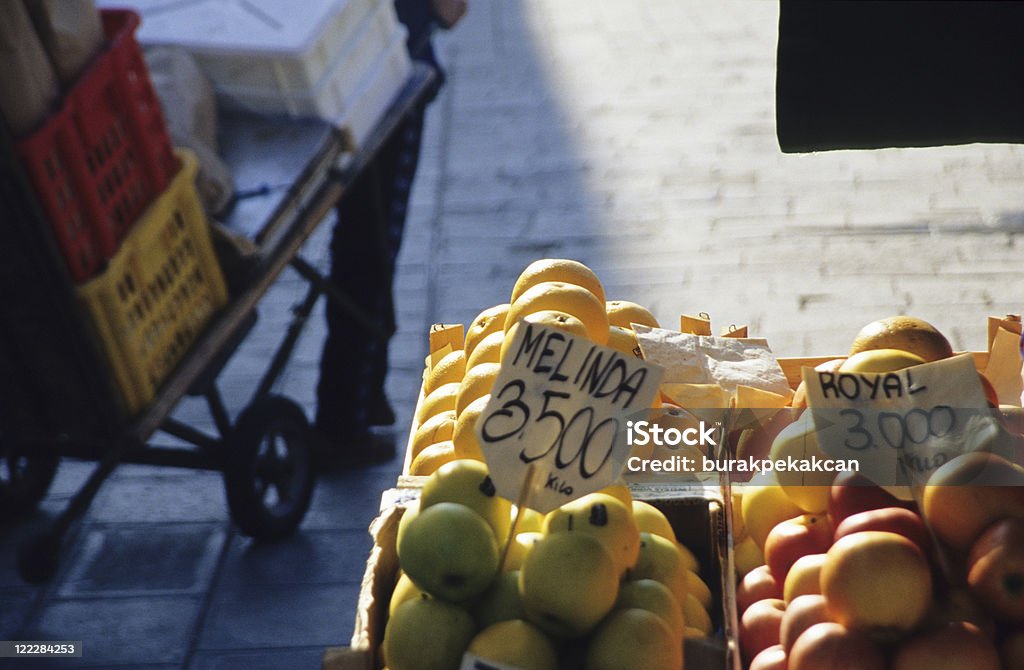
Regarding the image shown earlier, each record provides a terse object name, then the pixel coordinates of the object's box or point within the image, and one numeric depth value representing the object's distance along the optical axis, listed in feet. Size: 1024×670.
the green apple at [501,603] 7.73
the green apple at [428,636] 7.67
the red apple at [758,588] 8.10
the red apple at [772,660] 7.79
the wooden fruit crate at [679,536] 7.74
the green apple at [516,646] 7.57
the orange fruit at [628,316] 8.83
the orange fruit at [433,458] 8.33
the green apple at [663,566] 7.84
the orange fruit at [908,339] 8.31
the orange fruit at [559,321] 8.13
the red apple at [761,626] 7.94
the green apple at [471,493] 7.85
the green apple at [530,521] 8.00
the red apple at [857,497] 7.88
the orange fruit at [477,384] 8.31
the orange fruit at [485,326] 8.75
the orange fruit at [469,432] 8.15
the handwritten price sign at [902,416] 7.82
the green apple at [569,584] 7.57
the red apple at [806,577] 7.84
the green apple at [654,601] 7.70
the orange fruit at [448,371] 8.86
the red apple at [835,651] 7.60
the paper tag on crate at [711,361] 8.46
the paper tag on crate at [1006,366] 8.69
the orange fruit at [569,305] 8.38
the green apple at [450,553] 7.68
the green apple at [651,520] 8.05
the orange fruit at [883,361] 8.19
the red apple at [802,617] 7.74
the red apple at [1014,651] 7.57
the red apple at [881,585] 7.57
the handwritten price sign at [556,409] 7.73
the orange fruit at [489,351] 8.48
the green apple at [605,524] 7.73
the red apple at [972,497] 7.64
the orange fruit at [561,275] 8.63
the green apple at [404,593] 7.85
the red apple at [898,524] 7.74
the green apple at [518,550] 7.85
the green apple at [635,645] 7.56
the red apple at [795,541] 7.99
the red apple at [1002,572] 7.54
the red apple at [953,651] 7.48
